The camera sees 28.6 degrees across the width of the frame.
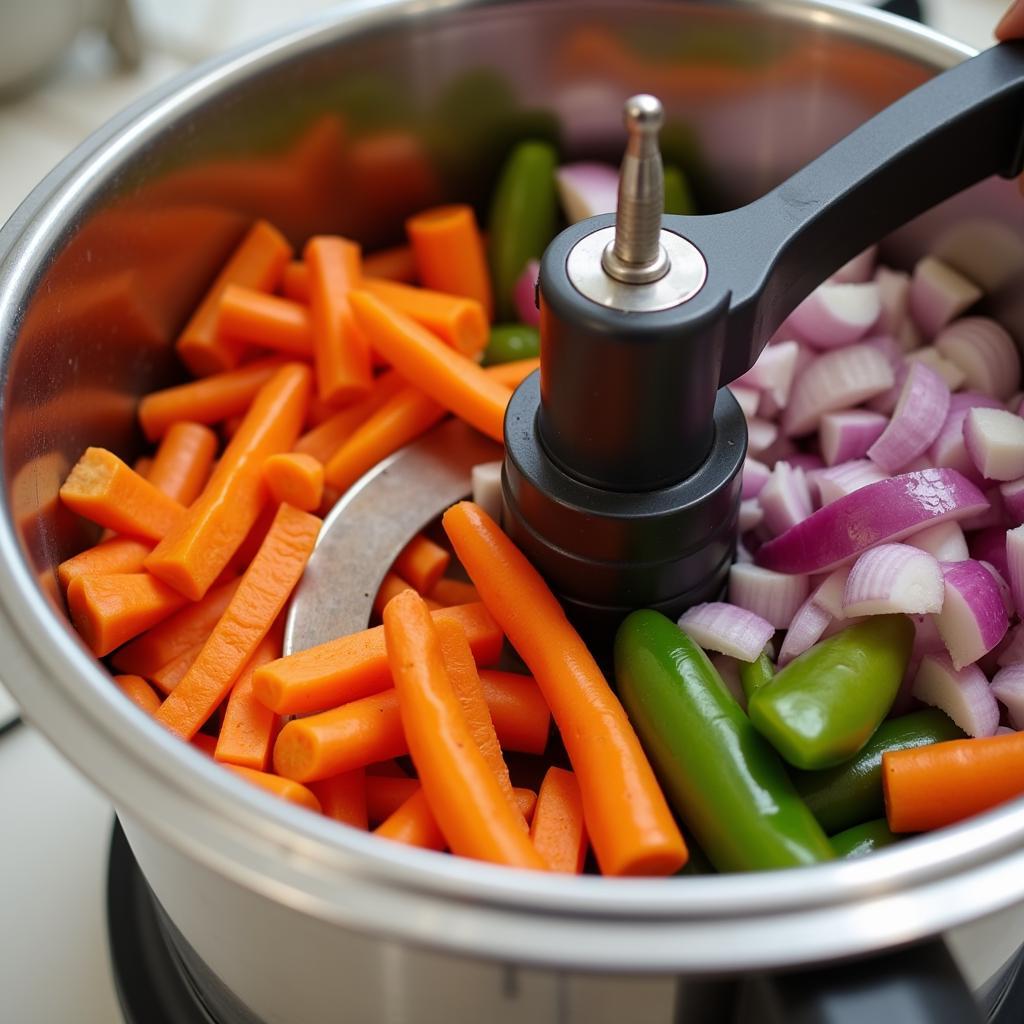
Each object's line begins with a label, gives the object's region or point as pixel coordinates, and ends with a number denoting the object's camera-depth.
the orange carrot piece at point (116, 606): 0.39
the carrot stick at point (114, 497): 0.41
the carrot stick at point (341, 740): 0.37
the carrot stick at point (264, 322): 0.46
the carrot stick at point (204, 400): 0.46
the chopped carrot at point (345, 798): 0.38
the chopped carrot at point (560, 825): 0.36
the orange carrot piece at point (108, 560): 0.40
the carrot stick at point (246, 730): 0.38
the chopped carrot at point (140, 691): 0.40
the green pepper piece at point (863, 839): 0.36
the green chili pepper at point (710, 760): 0.35
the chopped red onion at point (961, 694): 0.38
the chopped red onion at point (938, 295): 0.46
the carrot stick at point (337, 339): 0.45
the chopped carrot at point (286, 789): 0.36
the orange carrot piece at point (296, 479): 0.42
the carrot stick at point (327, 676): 0.37
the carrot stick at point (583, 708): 0.34
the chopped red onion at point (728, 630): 0.39
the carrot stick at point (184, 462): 0.44
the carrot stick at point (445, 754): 0.34
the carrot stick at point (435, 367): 0.43
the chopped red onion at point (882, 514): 0.39
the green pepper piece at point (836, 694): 0.35
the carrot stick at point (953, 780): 0.36
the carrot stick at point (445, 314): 0.45
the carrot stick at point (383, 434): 0.44
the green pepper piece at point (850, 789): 0.37
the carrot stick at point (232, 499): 0.40
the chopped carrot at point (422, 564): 0.43
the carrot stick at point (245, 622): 0.39
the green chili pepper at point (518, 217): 0.49
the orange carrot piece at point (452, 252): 0.48
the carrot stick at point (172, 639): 0.41
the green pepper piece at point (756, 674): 0.39
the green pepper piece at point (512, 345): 0.47
